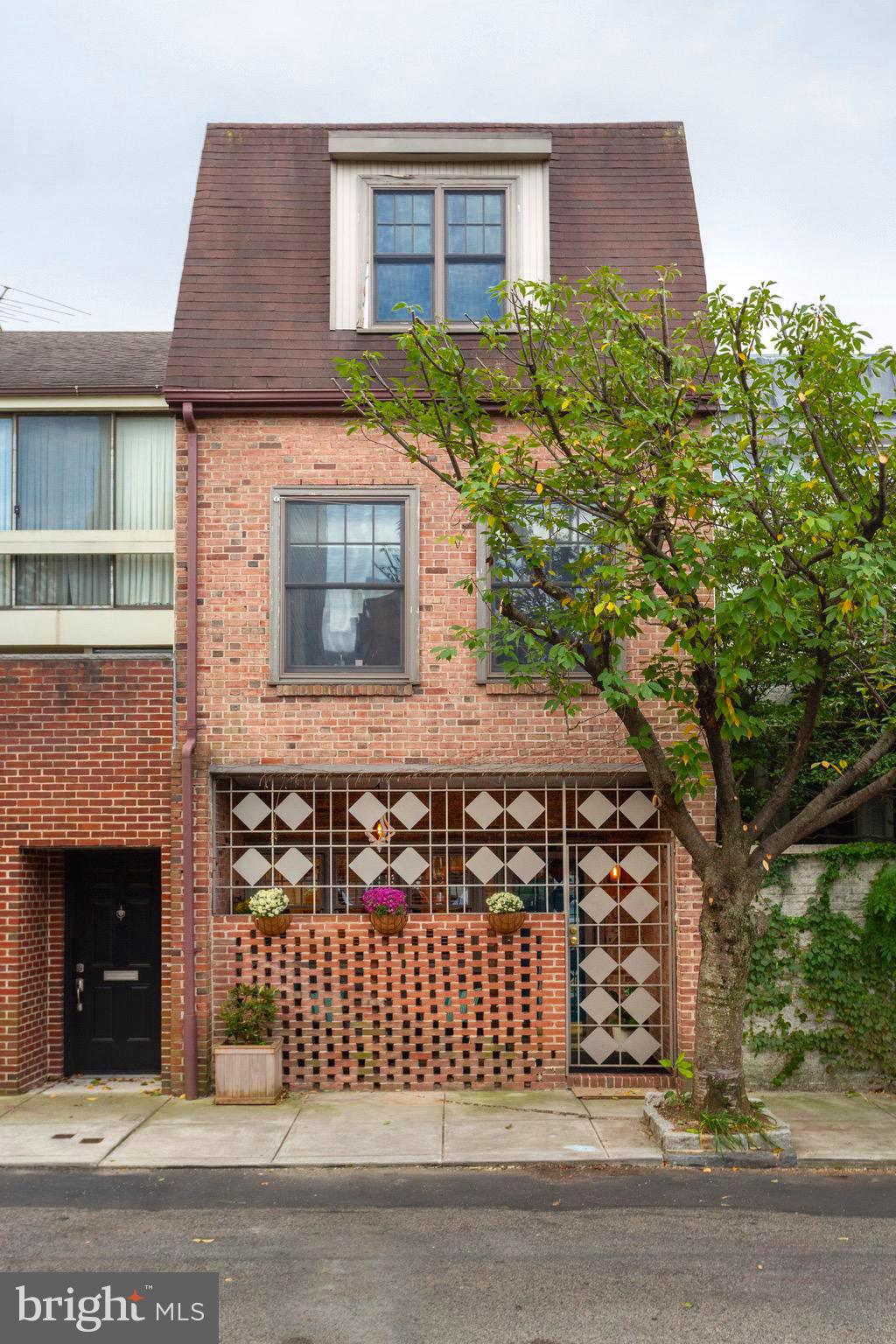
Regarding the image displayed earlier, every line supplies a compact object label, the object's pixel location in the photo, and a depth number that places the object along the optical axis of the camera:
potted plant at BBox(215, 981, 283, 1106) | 10.40
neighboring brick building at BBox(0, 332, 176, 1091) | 11.28
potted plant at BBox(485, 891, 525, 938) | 10.97
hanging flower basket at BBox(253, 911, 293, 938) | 10.98
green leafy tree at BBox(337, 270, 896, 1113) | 8.38
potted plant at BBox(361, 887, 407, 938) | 11.01
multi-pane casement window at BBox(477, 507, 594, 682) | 11.10
